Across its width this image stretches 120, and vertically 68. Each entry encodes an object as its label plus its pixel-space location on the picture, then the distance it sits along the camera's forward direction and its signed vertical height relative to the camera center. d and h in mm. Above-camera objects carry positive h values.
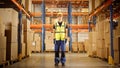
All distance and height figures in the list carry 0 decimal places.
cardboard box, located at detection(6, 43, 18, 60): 7153 -784
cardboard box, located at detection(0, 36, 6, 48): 6151 -317
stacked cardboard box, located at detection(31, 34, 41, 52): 15000 -973
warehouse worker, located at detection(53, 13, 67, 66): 6874 -169
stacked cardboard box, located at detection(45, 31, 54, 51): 15116 -716
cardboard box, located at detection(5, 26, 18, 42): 7266 -42
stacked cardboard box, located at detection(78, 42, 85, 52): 15329 -1189
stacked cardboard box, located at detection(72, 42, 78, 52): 15442 -1325
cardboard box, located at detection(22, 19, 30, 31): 10153 +528
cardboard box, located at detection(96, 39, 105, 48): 8604 -543
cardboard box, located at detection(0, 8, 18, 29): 7305 +766
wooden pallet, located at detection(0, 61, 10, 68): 6290 -1143
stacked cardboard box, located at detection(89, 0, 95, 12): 12253 +2031
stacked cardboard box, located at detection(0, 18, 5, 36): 6263 +168
